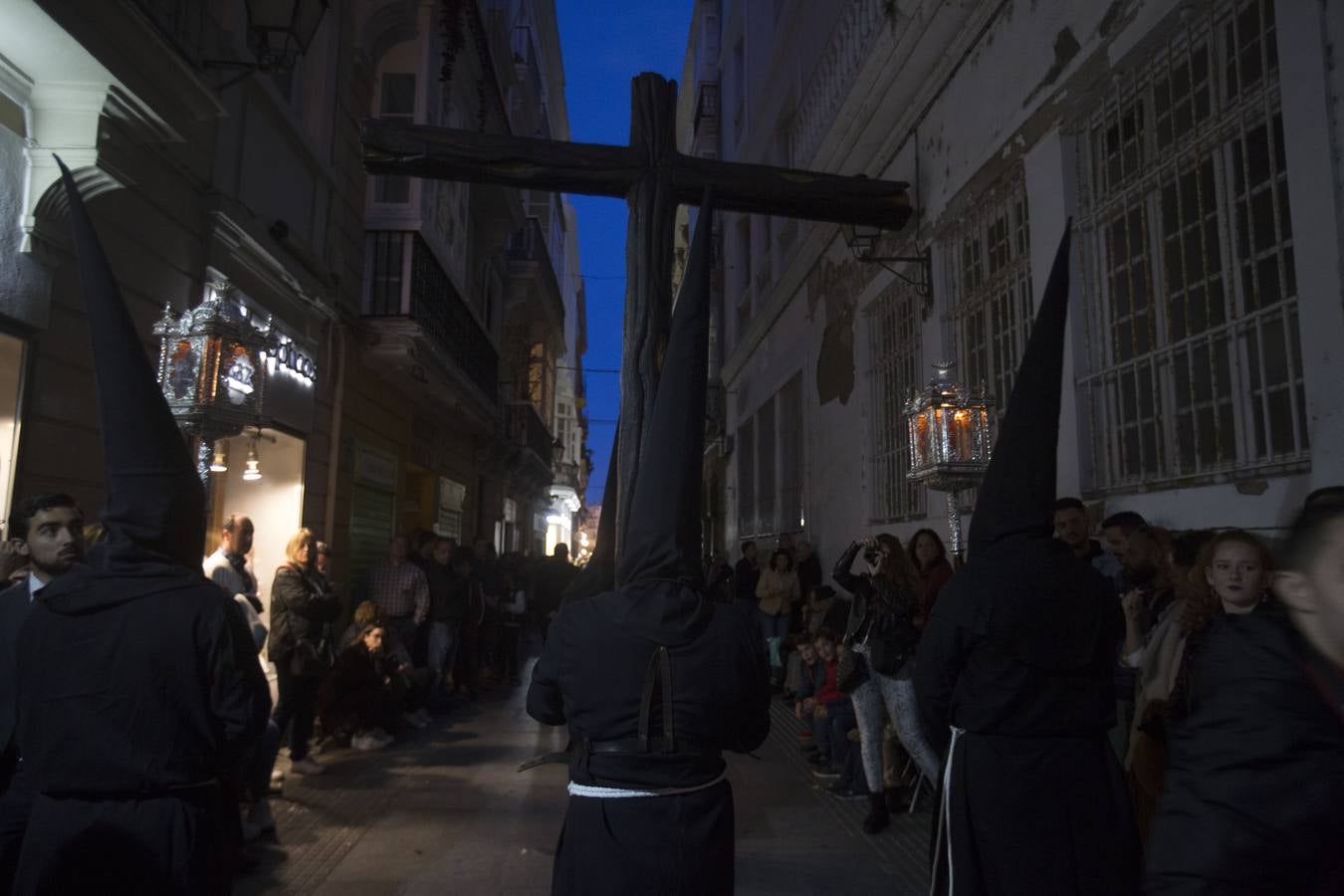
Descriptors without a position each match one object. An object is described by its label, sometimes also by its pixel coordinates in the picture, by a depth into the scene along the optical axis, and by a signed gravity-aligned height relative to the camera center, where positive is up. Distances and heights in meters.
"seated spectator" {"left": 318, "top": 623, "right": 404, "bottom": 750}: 7.76 -1.14
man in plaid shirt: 9.30 -0.29
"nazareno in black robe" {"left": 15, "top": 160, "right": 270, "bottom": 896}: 2.61 -0.37
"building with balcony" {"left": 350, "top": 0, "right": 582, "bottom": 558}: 11.39 +4.30
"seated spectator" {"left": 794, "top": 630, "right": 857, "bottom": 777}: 6.86 -1.09
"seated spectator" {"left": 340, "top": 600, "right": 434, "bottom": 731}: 7.93 -0.97
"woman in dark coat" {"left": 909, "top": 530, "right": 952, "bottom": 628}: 6.05 +0.05
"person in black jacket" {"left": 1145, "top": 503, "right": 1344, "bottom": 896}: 1.50 -0.31
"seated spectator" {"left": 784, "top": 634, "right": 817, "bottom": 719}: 7.30 -0.83
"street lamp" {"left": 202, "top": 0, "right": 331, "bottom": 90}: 6.94 +4.19
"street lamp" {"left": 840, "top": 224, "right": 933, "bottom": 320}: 8.24 +3.15
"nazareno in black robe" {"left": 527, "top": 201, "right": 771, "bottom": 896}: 2.65 -0.40
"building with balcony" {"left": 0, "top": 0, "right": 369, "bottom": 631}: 4.98 +2.57
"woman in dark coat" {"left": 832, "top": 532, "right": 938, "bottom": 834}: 5.47 -0.49
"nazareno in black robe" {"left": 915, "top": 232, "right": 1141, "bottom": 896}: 2.93 -0.42
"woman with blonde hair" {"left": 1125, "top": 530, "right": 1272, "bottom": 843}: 3.41 -0.23
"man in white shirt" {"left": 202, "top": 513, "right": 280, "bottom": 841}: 5.14 -0.24
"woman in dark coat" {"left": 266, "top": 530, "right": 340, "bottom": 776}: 6.33 -0.54
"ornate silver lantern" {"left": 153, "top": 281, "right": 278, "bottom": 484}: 5.08 +1.09
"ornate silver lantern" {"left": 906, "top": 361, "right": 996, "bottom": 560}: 5.60 +0.82
